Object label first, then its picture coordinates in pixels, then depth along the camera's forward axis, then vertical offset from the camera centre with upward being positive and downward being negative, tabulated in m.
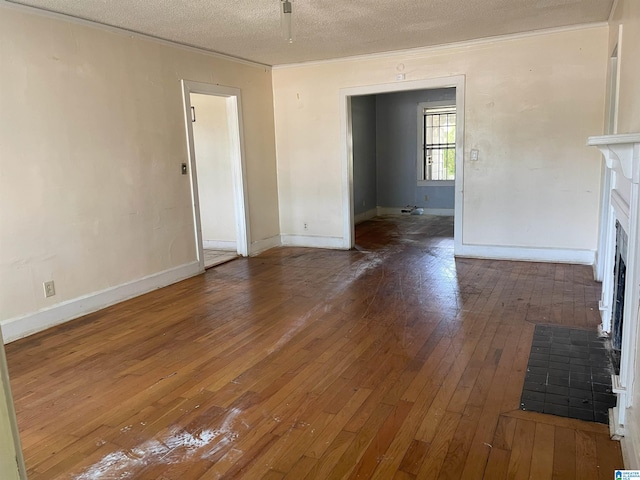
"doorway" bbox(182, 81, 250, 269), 6.06 -0.12
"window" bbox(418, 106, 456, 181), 9.39 +0.26
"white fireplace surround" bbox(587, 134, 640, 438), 2.00 -0.45
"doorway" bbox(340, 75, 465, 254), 5.59 +0.28
